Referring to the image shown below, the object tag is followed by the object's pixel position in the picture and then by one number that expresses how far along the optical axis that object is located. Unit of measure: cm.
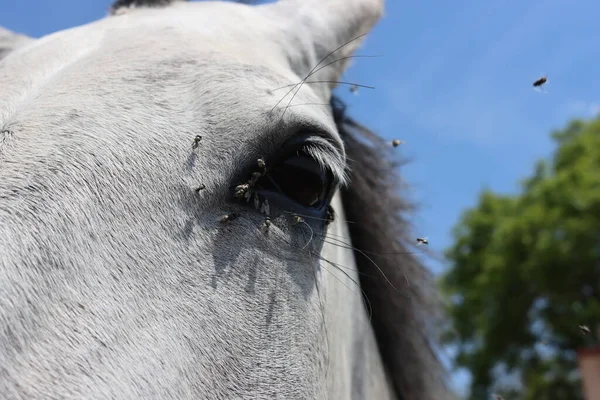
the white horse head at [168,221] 43
